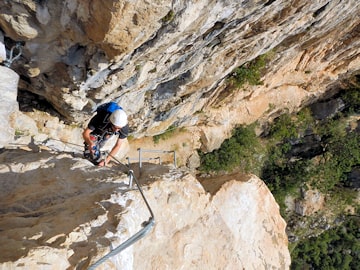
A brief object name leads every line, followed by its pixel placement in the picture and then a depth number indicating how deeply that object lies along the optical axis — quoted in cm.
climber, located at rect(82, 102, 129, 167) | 500
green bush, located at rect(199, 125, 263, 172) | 1336
